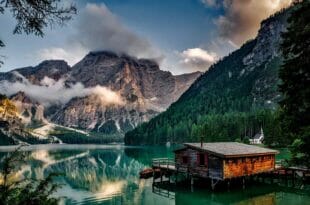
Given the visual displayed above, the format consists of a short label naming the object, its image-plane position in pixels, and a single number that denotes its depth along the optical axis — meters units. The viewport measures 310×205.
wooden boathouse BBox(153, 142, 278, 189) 44.59
